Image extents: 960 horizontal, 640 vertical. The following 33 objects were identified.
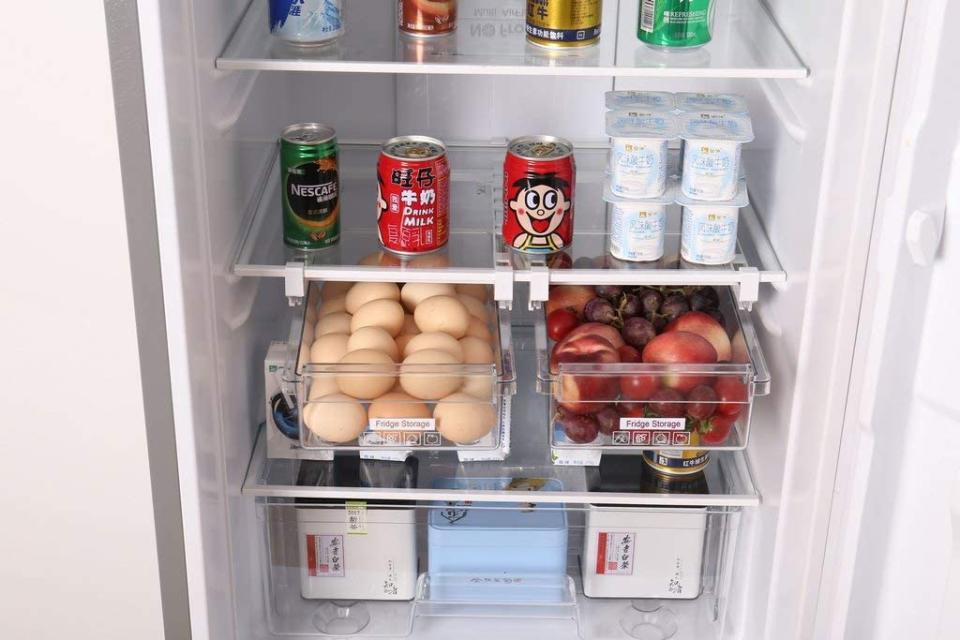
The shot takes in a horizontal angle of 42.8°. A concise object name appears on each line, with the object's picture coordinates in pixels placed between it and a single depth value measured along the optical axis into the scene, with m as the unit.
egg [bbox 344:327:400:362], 1.71
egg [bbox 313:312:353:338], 1.78
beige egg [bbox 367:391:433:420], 1.68
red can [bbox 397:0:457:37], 1.65
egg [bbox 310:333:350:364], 1.72
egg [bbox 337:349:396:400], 1.67
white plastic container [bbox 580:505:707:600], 1.88
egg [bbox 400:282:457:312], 1.81
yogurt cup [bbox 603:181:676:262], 1.66
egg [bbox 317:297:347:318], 1.84
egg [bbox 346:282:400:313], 1.80
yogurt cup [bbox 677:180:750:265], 1.65
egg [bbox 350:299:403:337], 1.76
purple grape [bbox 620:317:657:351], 1.76
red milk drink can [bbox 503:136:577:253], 1.65
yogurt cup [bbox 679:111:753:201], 1.62
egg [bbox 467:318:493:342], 1.78
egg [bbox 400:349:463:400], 1.67
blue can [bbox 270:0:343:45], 1.60
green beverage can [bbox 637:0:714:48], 1.61
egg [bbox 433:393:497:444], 1.68
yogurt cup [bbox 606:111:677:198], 1.63
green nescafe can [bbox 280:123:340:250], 1.66
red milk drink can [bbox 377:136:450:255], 1.64
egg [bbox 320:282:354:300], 1.87
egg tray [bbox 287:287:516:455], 1.67
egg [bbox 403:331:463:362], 1.71
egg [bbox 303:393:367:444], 1.67
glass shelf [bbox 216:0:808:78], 1.52
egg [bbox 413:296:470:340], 1.75
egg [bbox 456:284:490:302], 1.87
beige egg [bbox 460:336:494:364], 1.74
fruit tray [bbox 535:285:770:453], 1.68
